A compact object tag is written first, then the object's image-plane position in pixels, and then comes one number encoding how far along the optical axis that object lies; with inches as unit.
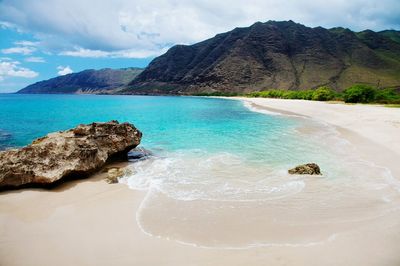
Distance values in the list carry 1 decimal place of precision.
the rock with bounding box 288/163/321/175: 542.6
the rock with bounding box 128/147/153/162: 727.7
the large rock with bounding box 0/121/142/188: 472.7
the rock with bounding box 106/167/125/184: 515.5
